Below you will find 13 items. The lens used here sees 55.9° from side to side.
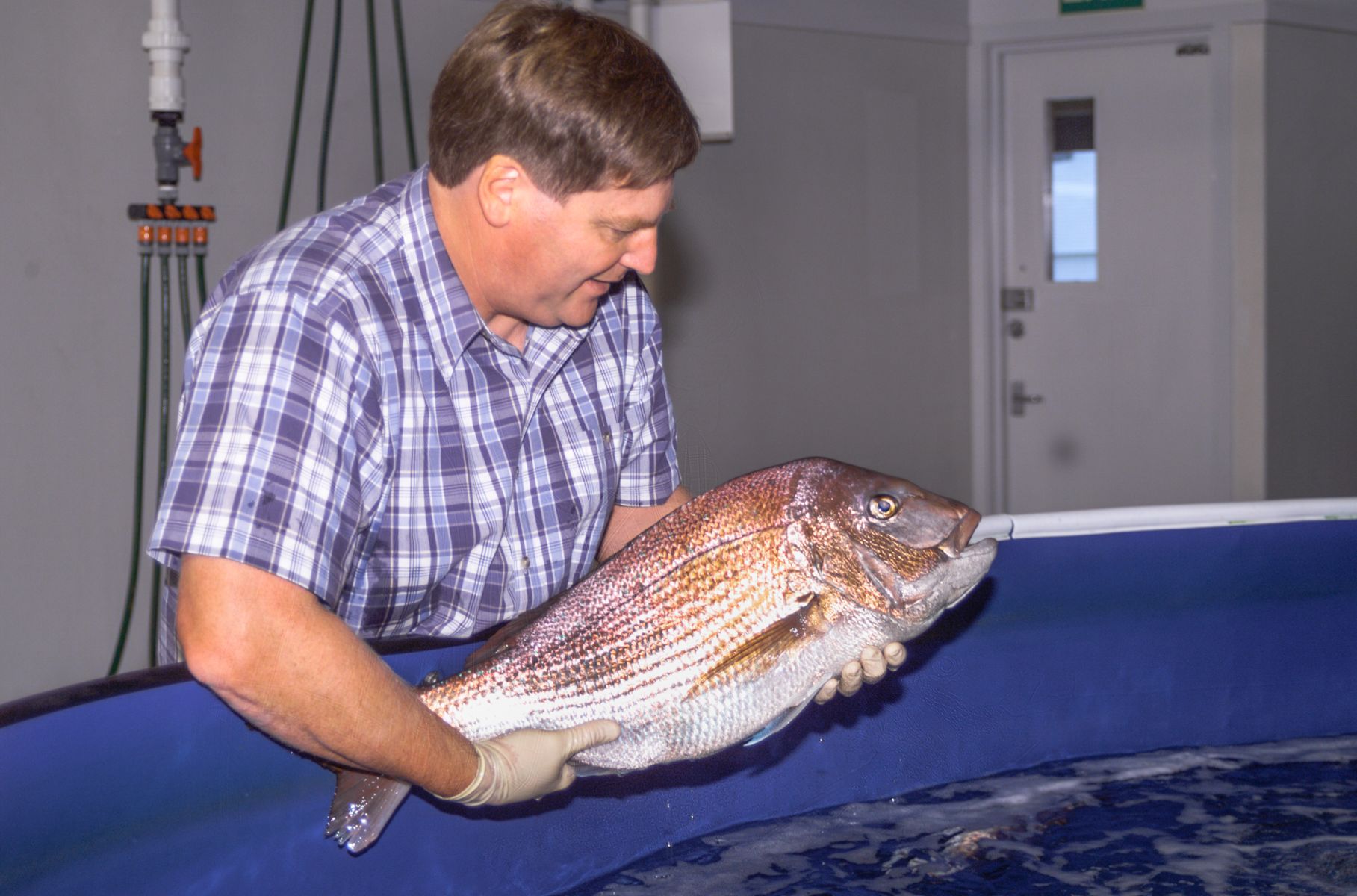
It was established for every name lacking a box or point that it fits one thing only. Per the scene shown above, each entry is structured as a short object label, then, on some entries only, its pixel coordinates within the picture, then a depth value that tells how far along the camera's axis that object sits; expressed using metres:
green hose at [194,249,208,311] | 3.04
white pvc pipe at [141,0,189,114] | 2.85
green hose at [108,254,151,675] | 2.99
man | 1.25
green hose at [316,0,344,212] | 3.27
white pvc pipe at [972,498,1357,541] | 2.24
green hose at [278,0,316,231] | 3.24
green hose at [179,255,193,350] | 3.01
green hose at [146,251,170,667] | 2.98
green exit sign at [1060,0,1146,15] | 4.93
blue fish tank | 1.45
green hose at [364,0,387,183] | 3.34
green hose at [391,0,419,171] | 3.40
